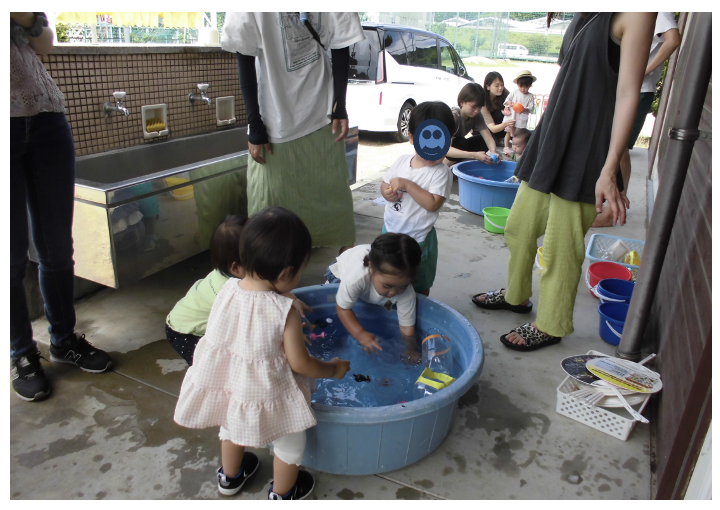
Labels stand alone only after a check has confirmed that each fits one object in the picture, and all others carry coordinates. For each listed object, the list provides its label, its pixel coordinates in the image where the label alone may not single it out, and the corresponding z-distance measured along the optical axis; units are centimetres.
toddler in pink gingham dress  135
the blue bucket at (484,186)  421
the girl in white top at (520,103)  598
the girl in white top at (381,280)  190
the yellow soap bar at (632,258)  318
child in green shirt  197
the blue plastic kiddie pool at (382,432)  154
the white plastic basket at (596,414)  187
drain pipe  182
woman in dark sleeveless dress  179
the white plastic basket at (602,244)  335
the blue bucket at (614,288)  268
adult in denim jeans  175
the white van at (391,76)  741
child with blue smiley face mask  225
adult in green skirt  236
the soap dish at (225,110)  386
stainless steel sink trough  231
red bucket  300
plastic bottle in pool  218
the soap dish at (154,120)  332
